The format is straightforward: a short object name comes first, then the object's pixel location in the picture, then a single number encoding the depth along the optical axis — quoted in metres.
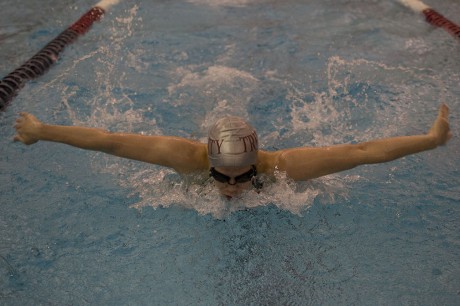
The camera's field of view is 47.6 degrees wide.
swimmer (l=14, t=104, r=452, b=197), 2.61
